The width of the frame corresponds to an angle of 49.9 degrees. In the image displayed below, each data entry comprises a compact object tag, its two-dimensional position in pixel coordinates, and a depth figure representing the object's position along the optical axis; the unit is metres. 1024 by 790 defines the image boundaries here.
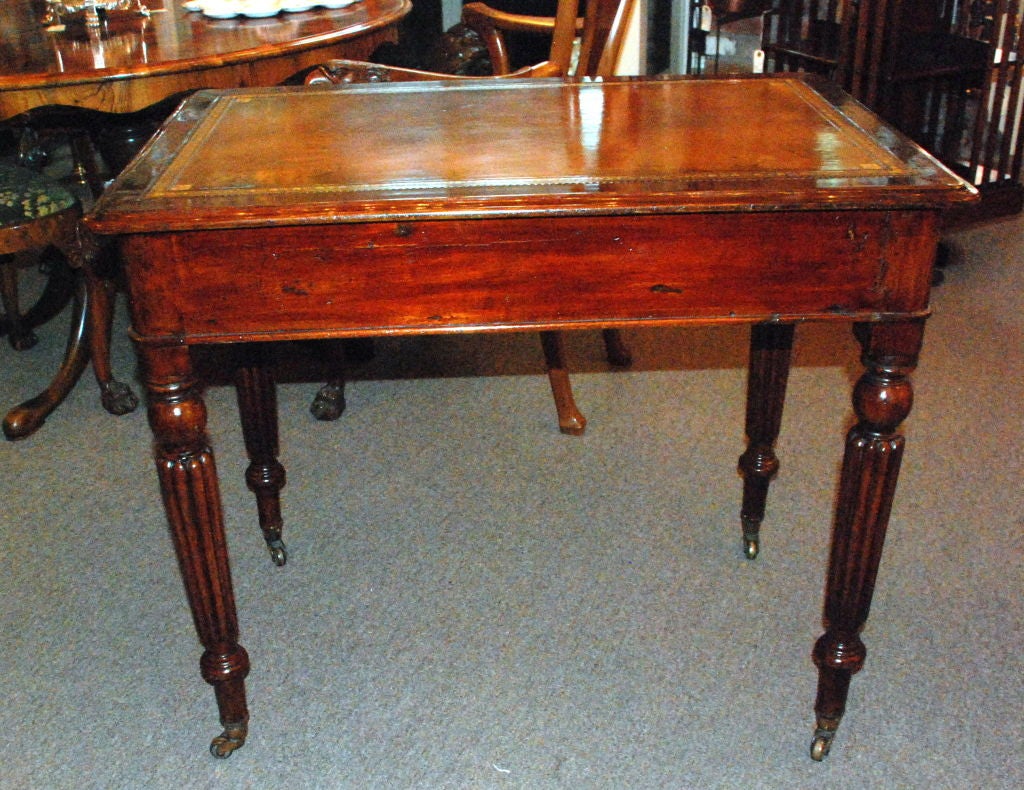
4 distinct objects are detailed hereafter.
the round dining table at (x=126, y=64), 2.14
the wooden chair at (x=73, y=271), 2.32
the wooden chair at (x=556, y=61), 2.14
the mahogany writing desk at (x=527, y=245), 1.18
